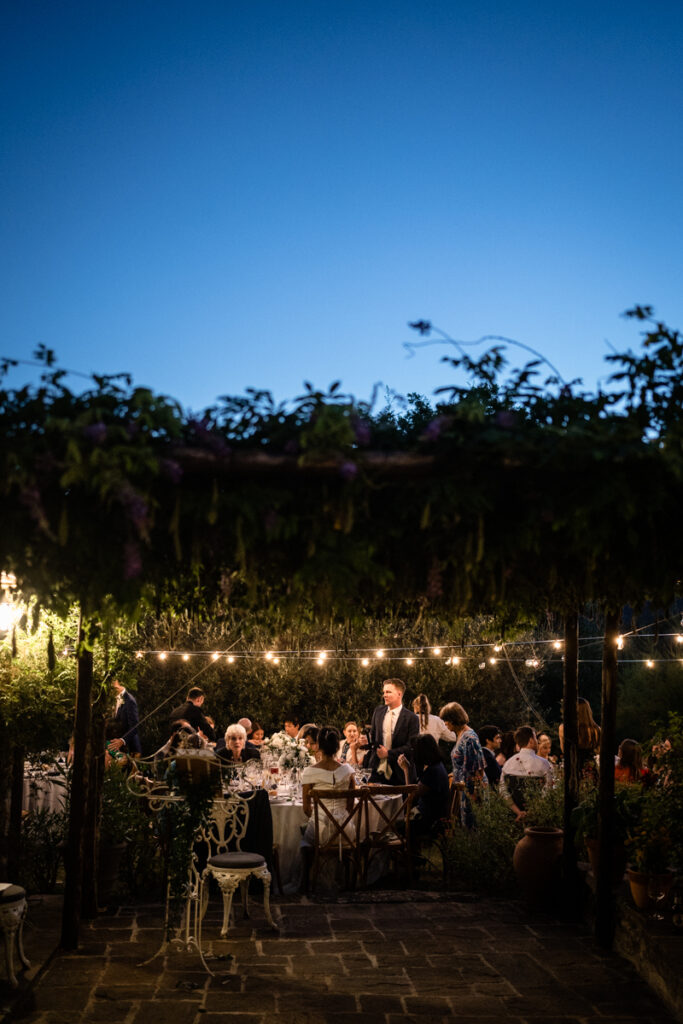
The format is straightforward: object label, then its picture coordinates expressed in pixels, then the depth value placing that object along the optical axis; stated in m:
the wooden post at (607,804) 5.62
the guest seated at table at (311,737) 9.26
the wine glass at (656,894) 5.28
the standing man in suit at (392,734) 8.30
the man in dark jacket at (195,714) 9.31
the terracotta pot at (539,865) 6.34
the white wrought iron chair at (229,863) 5.56
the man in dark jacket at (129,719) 9.47
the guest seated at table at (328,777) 7.13
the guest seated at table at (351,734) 8.97
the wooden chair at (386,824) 7.14
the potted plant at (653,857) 5.27
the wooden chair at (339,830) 7.02
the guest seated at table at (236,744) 7.75
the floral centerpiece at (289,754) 7.71
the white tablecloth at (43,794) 6.94
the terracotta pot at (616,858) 5.92
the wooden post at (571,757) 6.23
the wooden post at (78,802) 5.30
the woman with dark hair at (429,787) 7.56
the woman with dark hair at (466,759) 7.54
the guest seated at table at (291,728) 10.57
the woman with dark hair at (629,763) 7.52
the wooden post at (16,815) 6.10
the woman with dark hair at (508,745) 9.42
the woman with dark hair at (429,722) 9.70
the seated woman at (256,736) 9.93
